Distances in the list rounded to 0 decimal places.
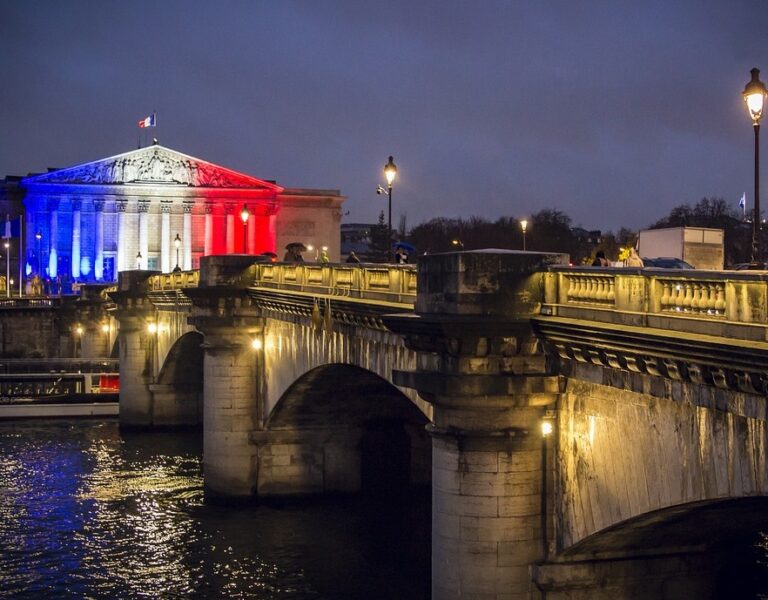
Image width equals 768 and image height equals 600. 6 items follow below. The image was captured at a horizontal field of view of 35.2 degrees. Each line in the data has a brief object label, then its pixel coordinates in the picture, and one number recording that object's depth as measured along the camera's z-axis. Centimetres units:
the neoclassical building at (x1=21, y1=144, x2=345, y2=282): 13700
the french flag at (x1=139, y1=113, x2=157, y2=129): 10894
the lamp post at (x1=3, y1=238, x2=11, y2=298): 10726
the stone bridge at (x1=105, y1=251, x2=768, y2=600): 1289
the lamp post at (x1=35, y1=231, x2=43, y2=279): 13562
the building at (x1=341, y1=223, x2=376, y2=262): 17412
